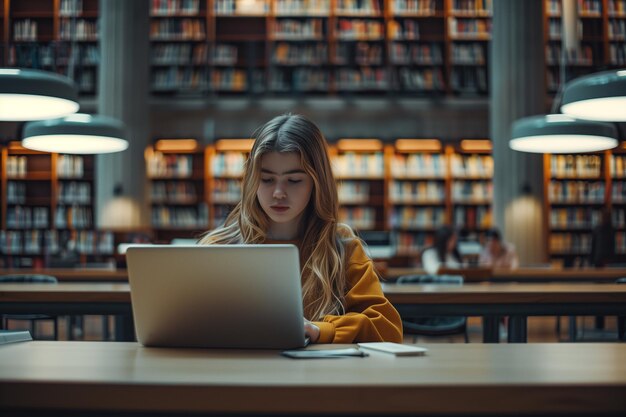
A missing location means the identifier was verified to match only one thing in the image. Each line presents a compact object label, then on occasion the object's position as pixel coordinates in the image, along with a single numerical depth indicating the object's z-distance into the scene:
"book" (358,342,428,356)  1.33
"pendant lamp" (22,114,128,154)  4.93
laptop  1.37
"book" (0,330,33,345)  1.53
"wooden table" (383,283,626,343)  2.77
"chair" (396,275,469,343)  4.16
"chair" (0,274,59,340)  4.28
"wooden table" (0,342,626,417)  1.01
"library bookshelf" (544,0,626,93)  9.35
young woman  1.83
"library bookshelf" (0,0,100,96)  9.66
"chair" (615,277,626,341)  3.66
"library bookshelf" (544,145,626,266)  9.23
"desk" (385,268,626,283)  5.20
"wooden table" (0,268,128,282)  4.52
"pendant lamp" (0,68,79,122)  3.66
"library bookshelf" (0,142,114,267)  9.50
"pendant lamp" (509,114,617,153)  4.89
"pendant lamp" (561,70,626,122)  3.61
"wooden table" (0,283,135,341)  2.80
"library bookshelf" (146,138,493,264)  9.38
